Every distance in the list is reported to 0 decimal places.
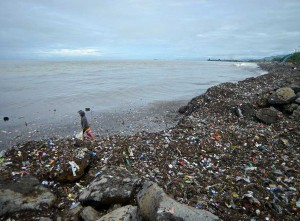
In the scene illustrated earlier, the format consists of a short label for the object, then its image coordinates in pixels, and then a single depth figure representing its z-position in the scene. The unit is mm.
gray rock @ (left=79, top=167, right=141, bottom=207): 5223
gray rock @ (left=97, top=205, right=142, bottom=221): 4293
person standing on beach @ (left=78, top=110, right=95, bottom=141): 9844
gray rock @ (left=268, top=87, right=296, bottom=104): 12347
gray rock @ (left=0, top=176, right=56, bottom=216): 5133
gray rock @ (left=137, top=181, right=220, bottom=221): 4047
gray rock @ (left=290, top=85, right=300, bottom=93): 13484
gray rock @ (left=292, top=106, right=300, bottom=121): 11403
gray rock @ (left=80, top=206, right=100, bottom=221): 4848
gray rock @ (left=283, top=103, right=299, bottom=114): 12070
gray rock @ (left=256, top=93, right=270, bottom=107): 13109
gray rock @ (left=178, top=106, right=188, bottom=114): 16248
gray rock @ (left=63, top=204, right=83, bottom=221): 5031
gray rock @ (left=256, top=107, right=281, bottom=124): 11211
